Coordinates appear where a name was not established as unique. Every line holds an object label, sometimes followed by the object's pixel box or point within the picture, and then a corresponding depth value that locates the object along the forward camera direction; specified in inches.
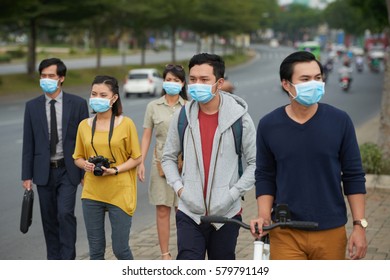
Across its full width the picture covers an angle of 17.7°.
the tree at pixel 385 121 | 685.7
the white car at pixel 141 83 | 2115.4
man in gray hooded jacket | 291.4
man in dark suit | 391.2
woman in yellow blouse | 347.0
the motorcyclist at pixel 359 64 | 3766.3
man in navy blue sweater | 244.7
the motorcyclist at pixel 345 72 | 2211.7
